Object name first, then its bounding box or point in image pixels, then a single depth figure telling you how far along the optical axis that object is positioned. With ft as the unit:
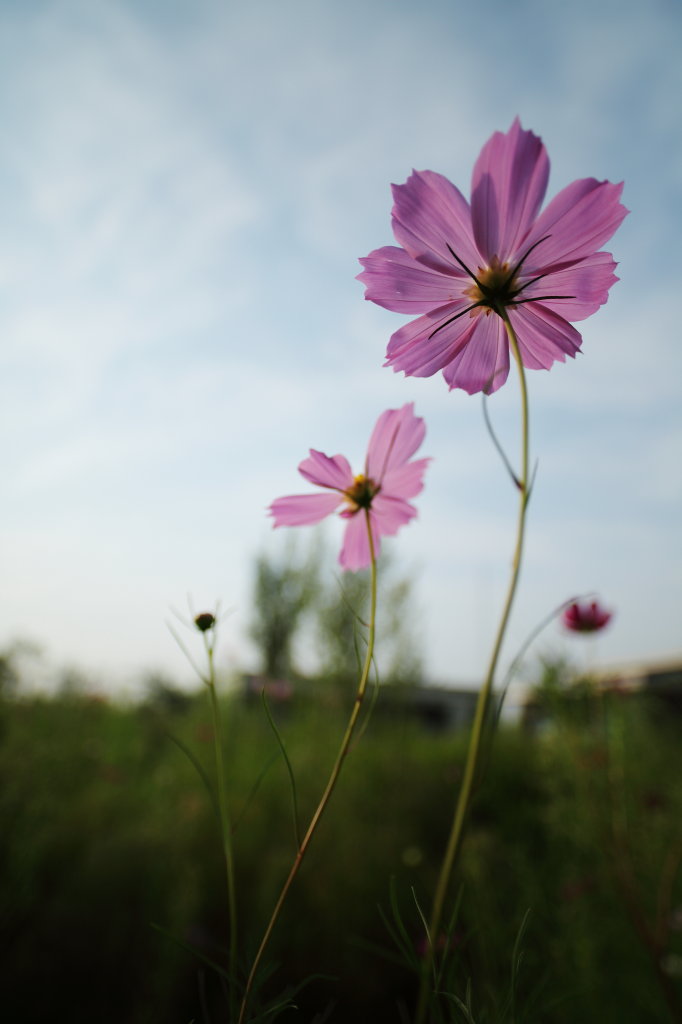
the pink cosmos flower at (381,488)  1.22
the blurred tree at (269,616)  31.86
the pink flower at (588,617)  2.95
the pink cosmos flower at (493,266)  0.92
